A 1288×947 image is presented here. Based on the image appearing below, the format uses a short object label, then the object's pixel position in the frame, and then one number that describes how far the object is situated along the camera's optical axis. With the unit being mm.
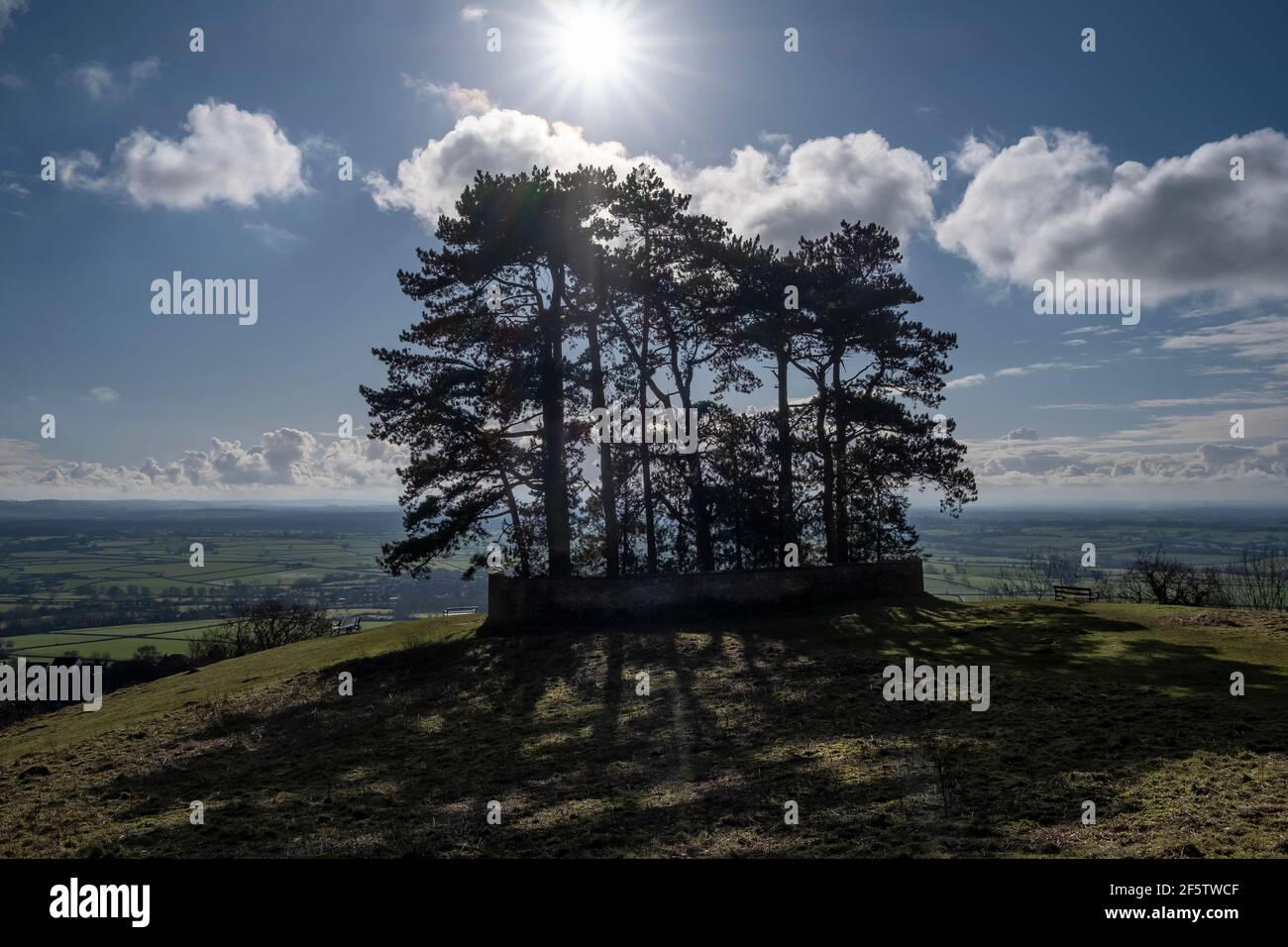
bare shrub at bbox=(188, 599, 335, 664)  46594
